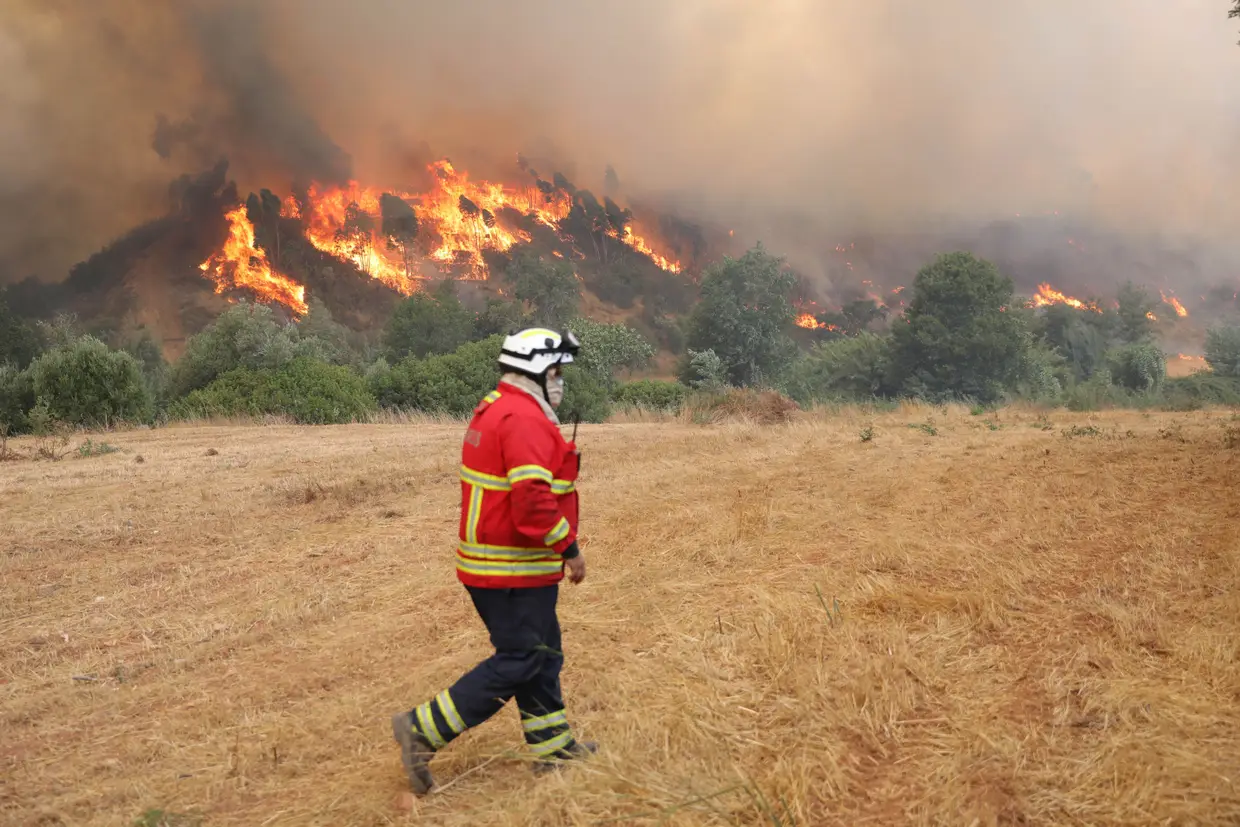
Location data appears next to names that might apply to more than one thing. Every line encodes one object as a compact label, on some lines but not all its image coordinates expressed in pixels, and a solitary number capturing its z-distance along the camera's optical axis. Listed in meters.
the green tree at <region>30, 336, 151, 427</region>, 21.20
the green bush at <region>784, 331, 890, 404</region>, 49.12
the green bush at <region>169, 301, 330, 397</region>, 25.75
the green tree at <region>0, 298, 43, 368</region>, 42.00
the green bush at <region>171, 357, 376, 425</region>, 22.69
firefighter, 3.62
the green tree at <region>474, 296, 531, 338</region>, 63.04
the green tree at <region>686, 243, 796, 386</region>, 54.88
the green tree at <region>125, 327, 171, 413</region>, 43.39
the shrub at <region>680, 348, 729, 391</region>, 46.68
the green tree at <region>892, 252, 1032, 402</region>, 45.09
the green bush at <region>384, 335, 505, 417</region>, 27.39
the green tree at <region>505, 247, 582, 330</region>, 72.75
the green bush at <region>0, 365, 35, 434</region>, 22.86
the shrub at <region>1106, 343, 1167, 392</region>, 44.62
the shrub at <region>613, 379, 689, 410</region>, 38.19
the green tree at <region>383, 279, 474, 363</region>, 57.38
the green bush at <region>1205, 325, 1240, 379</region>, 44.26
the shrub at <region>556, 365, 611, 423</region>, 26.82
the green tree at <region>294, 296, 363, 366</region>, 50.93
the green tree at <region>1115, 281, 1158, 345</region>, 68.94
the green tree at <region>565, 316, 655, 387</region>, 40.16
